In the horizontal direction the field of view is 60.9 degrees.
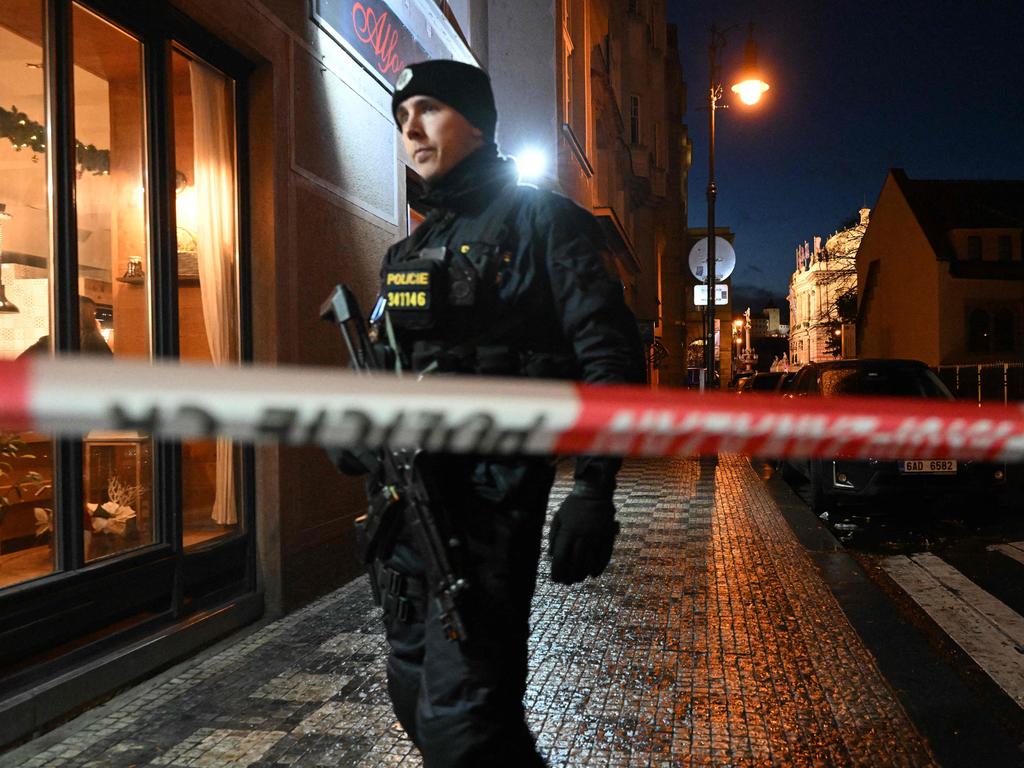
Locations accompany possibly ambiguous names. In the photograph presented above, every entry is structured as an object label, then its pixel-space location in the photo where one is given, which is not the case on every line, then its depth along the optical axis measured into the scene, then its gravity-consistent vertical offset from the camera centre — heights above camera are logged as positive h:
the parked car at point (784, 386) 13.66 -0.16
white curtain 5.23 +0.96
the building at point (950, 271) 37.41 +4.64
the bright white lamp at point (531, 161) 11.72 +3.37
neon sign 6.14 +2.71
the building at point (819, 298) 60.45 +8.91
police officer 2.15 +0.03
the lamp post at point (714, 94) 16.70 +5.56
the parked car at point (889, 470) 9.27 -1.03
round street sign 20.31 +2.83
